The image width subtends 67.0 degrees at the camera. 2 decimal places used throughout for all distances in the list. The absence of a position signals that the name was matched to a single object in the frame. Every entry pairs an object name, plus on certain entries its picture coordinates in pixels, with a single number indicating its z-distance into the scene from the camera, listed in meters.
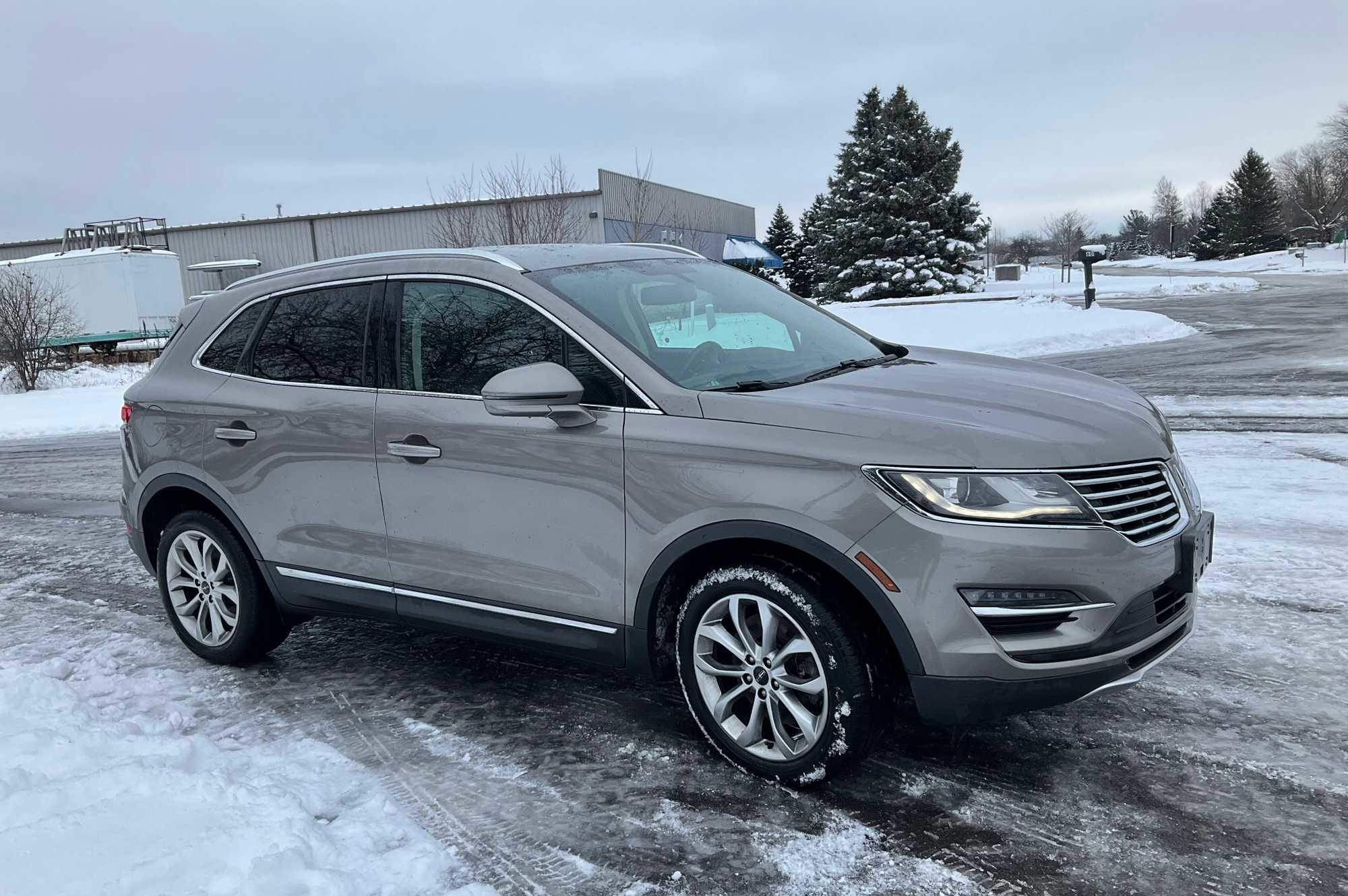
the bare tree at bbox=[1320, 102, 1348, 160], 81.25
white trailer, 29.28
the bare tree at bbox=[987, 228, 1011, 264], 103.12
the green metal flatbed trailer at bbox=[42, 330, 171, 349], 28.70
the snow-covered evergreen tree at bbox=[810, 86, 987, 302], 37.12
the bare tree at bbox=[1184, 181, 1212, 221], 119.31
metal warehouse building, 35.28
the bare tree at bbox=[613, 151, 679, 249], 31.53
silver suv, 2.97
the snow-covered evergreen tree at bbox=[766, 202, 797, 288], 58.97
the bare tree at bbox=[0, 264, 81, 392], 21.45
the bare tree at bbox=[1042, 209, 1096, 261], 81.44
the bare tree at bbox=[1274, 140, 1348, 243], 83.25
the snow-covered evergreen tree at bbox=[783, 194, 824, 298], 49.41
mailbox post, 23.75
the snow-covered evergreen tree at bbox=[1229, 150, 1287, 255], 74.56
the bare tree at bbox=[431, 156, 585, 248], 28.06
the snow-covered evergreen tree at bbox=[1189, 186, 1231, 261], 76.94
